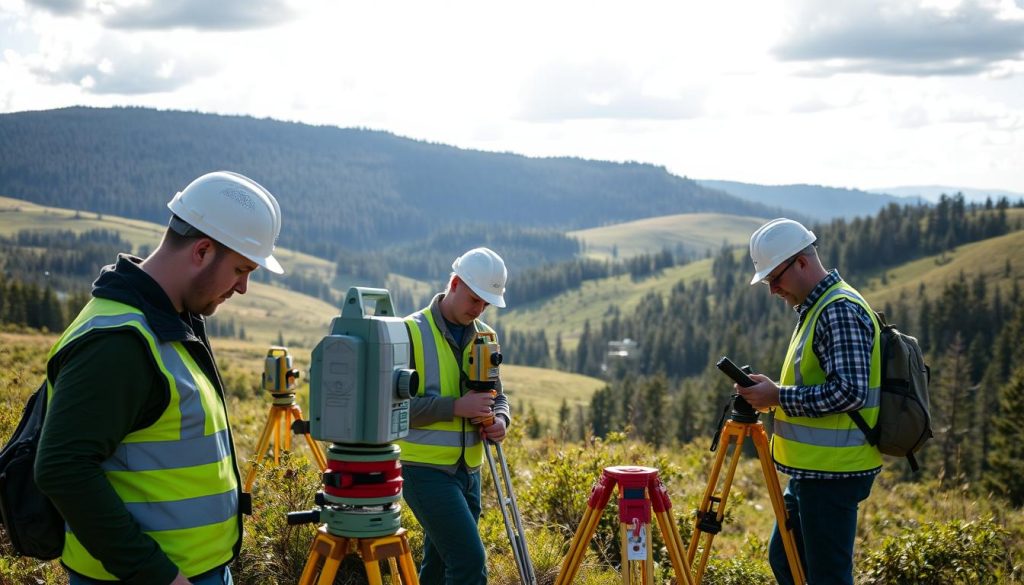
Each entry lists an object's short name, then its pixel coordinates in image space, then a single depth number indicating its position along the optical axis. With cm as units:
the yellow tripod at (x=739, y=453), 482
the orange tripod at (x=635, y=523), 395
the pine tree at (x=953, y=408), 5175
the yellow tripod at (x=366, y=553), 301
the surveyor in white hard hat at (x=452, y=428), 435
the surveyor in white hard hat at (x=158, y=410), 233
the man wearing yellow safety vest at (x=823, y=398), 450
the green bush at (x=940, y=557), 602
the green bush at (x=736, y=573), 592
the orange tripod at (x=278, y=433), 696
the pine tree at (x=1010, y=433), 3447
